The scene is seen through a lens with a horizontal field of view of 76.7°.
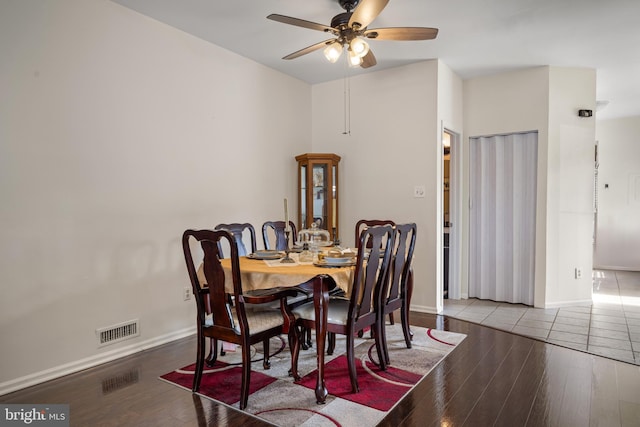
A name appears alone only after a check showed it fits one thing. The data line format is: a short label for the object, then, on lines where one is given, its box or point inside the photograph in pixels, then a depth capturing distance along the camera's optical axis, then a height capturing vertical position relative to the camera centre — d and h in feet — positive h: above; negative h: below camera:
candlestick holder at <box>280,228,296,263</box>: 8.90 -1.24
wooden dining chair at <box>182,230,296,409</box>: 7.30 -2.14
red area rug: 7.11 -3.71
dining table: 7.52 -1.49
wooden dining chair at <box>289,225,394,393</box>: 7.86 -2.18
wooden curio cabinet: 15.52 +0.50
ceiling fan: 8.19 +3.65
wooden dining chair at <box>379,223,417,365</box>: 8.97 -1.95
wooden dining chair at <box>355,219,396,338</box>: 12.28 -0.67
